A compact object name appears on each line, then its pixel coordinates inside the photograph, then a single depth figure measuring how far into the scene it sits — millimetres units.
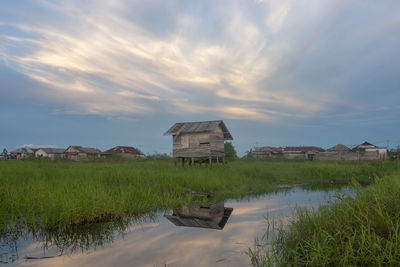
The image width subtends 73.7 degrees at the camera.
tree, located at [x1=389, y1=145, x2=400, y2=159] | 34625
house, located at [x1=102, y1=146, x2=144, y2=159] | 58156
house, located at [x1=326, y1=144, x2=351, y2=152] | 51200
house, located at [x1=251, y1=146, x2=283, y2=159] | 57812
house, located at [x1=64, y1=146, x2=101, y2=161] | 56425
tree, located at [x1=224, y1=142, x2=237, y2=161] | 38675
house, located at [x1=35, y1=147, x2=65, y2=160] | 58812
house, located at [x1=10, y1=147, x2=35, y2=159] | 58122
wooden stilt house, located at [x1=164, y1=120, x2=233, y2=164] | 18281
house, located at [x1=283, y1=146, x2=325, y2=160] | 57031
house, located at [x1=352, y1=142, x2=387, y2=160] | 48250
